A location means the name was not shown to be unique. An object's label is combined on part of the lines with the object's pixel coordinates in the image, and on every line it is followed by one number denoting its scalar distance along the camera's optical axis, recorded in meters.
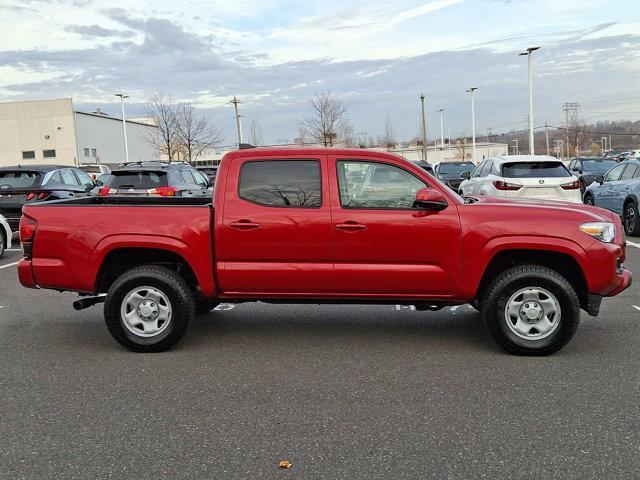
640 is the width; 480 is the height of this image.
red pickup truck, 5.28
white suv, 12.16
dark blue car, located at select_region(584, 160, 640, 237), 12.55
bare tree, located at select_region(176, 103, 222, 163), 52.22
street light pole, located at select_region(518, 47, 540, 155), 34.72
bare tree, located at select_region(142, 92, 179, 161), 51.75
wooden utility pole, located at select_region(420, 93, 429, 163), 56.88
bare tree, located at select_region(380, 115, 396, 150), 74.68
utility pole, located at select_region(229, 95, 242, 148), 56.88
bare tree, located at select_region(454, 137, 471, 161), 81.56
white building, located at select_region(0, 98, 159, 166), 58.78
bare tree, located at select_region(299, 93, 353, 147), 48.41
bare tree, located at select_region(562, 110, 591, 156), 82.69
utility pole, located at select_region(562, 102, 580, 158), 83.62
